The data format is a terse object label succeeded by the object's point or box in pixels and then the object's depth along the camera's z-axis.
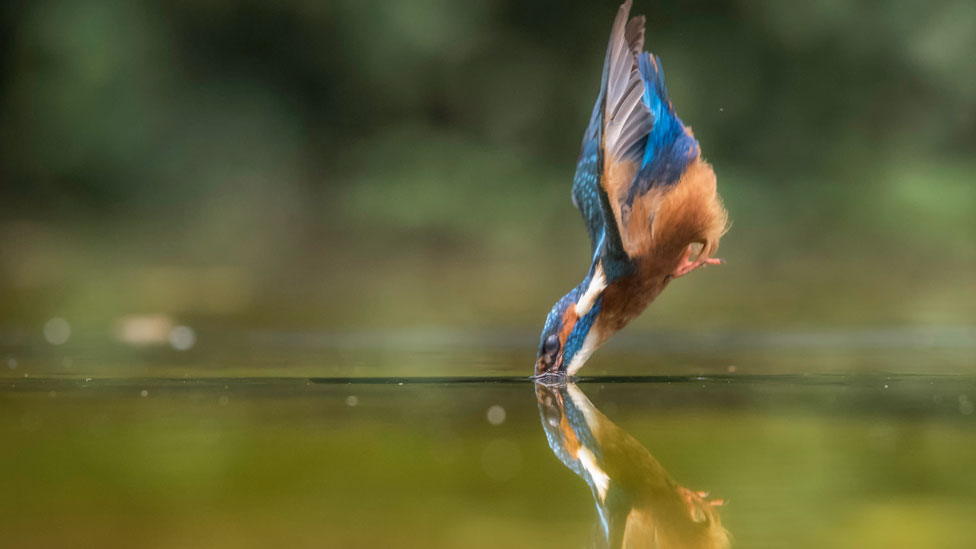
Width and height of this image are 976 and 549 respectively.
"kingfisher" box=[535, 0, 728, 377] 5.49
